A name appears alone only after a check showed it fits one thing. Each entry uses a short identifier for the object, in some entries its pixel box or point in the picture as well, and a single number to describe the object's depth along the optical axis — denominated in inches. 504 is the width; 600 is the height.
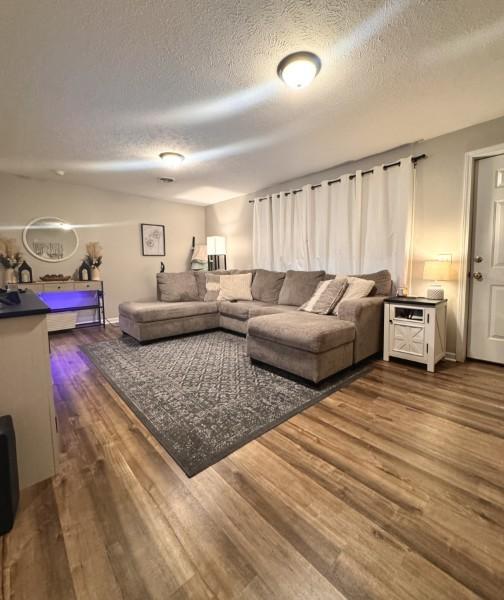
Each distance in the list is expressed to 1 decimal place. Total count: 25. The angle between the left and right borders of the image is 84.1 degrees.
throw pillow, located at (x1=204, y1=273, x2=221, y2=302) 166.9
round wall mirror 157.9
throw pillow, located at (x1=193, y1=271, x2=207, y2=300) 173.9
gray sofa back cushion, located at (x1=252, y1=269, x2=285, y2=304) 159.6
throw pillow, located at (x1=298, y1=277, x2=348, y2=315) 116.8
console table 153.7
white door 99.7
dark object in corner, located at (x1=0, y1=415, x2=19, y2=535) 39.4
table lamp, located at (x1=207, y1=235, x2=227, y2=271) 201.3
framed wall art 199.2
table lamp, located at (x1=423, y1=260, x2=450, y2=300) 101.3
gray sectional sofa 89.3
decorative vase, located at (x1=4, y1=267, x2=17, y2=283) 145.3
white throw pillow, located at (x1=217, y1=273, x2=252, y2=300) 164.2
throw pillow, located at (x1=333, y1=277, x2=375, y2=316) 114.4
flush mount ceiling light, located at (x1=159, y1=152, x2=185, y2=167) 120.6
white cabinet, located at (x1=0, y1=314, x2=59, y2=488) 47.4
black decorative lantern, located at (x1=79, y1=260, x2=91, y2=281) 169.2
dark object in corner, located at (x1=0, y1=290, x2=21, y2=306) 56.4
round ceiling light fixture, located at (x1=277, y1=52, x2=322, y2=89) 65.1
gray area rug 61.8
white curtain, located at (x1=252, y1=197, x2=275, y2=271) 177.0
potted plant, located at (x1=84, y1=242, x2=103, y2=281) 171.2
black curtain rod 114.6
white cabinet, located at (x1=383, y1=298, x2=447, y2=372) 98.0
